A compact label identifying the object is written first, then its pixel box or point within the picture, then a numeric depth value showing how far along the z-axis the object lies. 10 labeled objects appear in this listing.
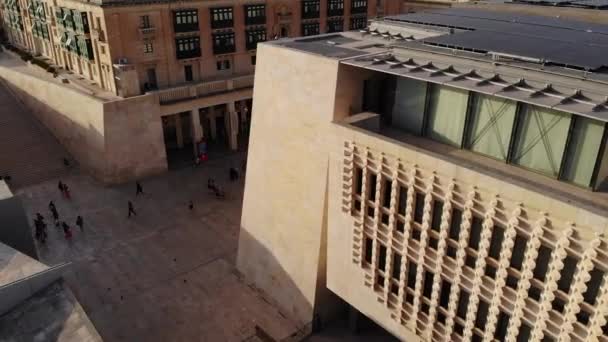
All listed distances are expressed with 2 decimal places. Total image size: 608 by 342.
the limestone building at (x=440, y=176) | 18.27
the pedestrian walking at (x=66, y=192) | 45.94
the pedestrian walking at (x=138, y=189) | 46.61
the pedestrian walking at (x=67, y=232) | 39.22
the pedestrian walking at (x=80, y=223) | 40.53
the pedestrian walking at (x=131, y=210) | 42.78
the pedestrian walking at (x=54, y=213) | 41.35
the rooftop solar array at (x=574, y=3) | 38.09
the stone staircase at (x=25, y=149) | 49.12
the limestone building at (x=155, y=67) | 47.72
